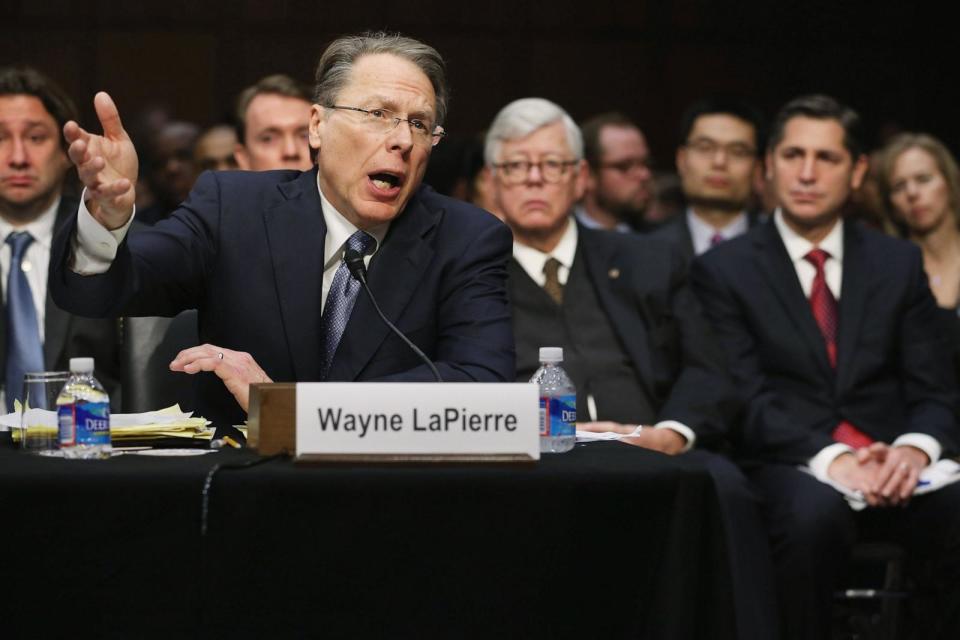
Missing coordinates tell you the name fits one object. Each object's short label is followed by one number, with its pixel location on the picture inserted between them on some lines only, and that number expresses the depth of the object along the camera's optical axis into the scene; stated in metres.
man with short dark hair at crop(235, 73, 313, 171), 8.85
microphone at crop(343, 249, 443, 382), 4.44
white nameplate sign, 3.61
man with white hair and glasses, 7.53
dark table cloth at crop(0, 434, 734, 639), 3.51
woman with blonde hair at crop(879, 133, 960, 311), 9.55
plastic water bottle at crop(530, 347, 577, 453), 4.25
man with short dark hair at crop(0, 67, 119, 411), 7.65
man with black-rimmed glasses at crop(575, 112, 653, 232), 11.43
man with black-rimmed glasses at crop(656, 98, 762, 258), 10.28
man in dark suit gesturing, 5.25
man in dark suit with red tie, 6.79
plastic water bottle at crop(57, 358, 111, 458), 3.86
